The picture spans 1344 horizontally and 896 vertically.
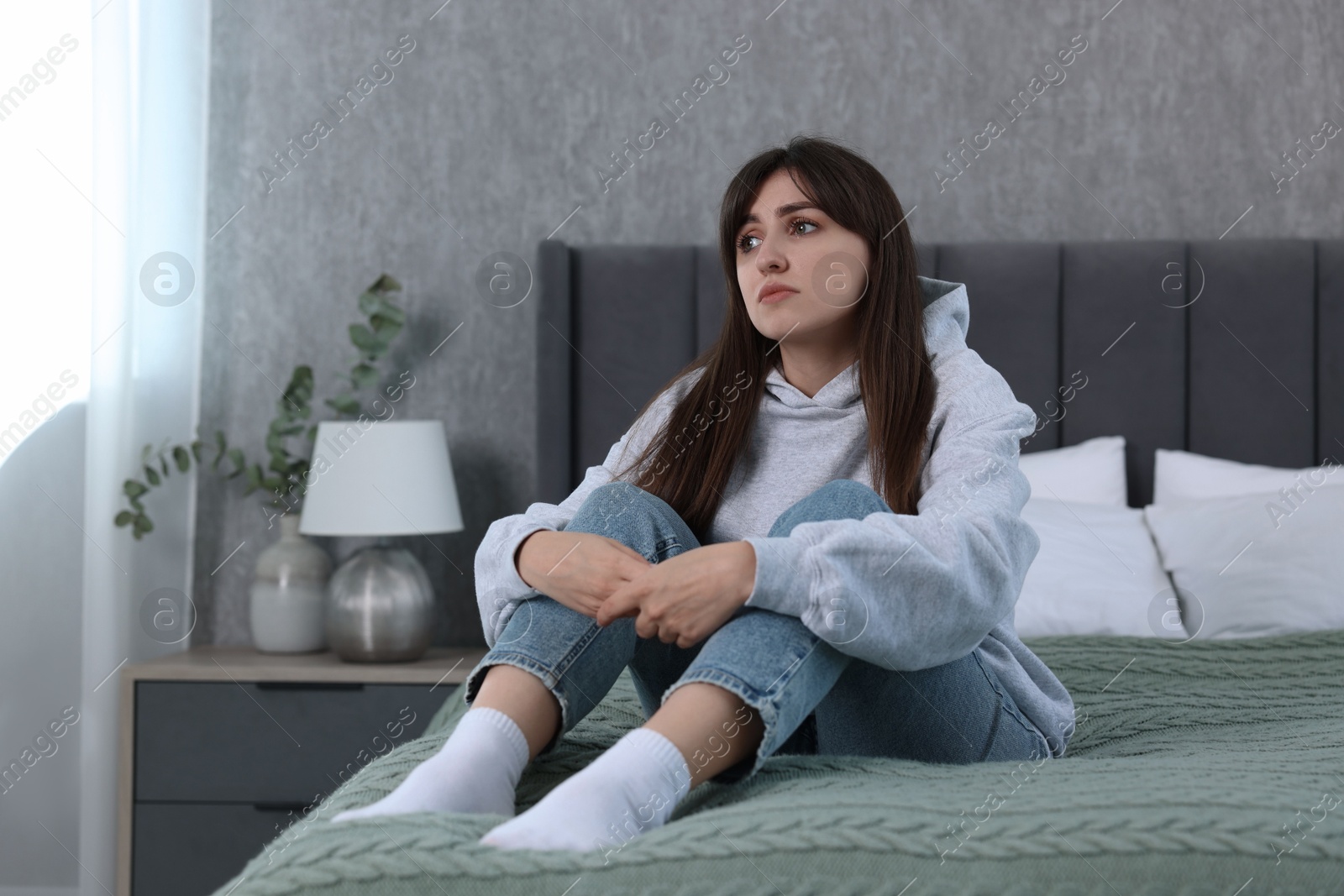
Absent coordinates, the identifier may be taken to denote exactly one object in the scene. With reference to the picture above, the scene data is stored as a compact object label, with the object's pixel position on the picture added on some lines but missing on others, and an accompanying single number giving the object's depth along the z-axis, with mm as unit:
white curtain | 2182
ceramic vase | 2322
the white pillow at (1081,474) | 2160
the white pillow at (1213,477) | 2064
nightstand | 2127
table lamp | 2219
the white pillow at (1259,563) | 1794
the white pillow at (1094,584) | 1876
